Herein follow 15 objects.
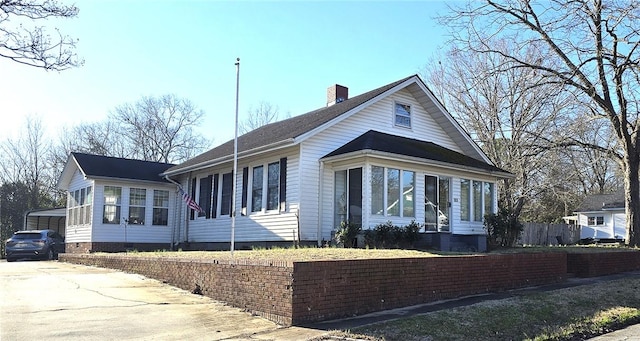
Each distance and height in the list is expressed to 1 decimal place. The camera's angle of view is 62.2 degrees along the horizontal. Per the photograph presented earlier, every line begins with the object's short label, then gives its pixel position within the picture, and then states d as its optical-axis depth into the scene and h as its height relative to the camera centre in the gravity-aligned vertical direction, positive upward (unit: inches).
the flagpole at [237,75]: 508.7 +139.8
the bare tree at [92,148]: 1851.6 +257.3
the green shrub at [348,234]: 597.0 -12.4
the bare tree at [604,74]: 631.2 +210.4
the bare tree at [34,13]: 393.1 +153.3
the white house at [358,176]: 648.4 +62.4
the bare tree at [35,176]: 1760.1 +142.0
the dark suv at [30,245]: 930.1 -49.4
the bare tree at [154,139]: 1982.0 +305.1
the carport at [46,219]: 1226.6 -3.0
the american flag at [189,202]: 756.0 +25.5
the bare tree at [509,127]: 1090.1 +208.6
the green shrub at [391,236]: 591.8 -14.1
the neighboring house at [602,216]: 1790.6 +39.3
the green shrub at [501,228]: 738.7 -3.6
